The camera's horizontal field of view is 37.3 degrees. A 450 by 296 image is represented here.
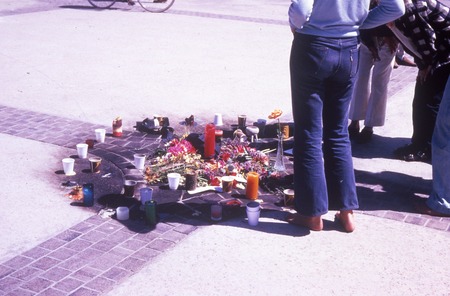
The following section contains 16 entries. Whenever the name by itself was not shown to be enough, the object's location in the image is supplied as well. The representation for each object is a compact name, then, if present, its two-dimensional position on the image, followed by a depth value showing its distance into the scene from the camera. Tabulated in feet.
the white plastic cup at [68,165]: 18.63
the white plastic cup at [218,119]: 23.45
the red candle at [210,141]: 19.77
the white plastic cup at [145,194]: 16.72
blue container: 16.61
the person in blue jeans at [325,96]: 14.35
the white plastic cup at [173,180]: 17.80
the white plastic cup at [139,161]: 19.16
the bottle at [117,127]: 21.83
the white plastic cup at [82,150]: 19.85
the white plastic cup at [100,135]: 21.35
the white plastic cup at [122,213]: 15.89
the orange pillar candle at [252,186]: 17.44
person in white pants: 22.11
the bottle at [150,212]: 15.67
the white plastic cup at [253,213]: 15.87
